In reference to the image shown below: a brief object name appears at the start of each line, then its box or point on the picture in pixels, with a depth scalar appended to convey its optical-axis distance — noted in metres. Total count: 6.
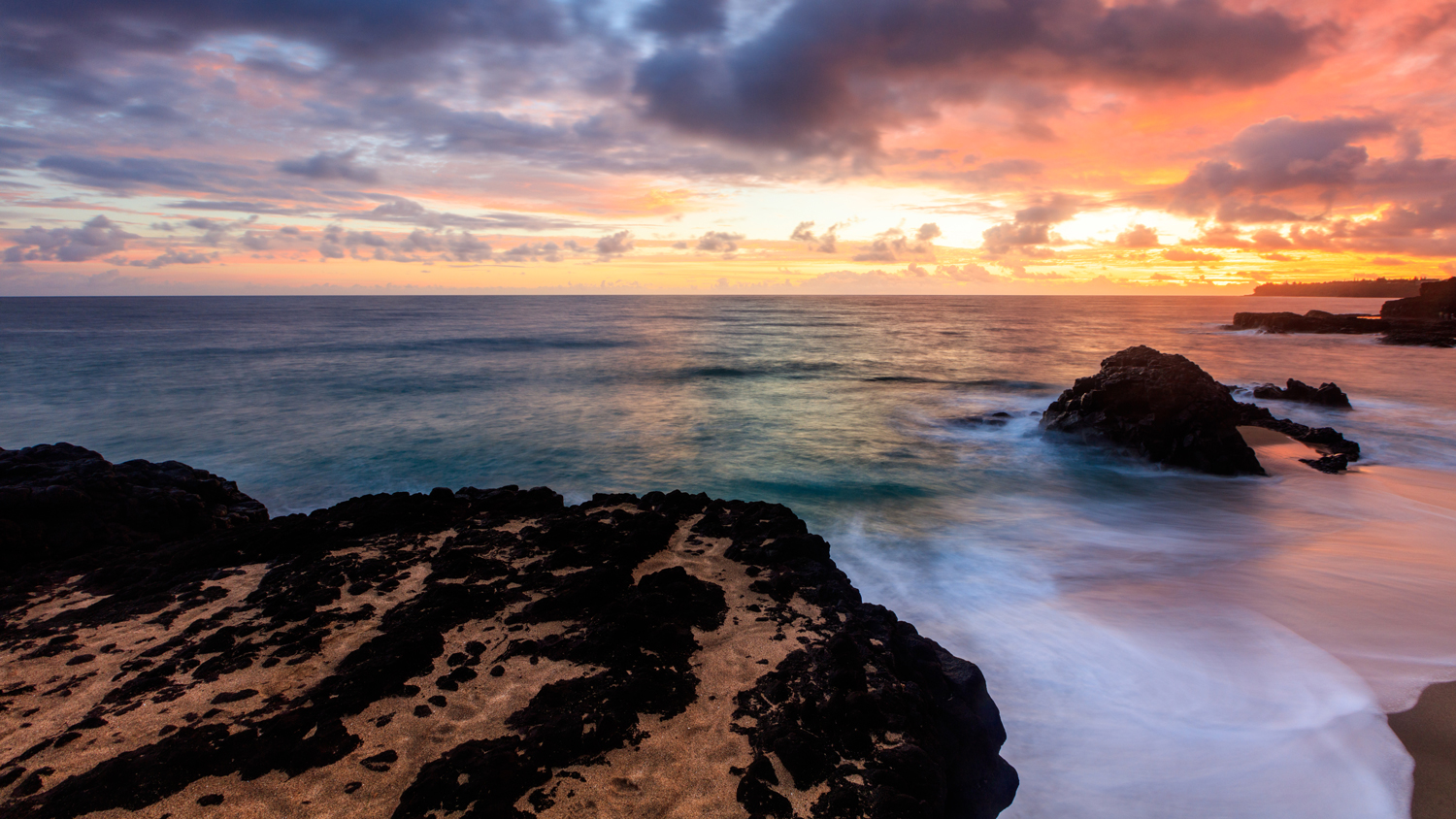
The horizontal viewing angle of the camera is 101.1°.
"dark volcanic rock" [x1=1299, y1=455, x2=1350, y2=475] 12.40
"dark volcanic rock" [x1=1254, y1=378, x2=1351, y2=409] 19.50
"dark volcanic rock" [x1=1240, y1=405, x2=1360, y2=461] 13.69
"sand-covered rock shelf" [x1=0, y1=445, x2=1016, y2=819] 3.34
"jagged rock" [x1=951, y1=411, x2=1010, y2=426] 18.53
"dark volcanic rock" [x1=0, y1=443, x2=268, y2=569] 6.29
